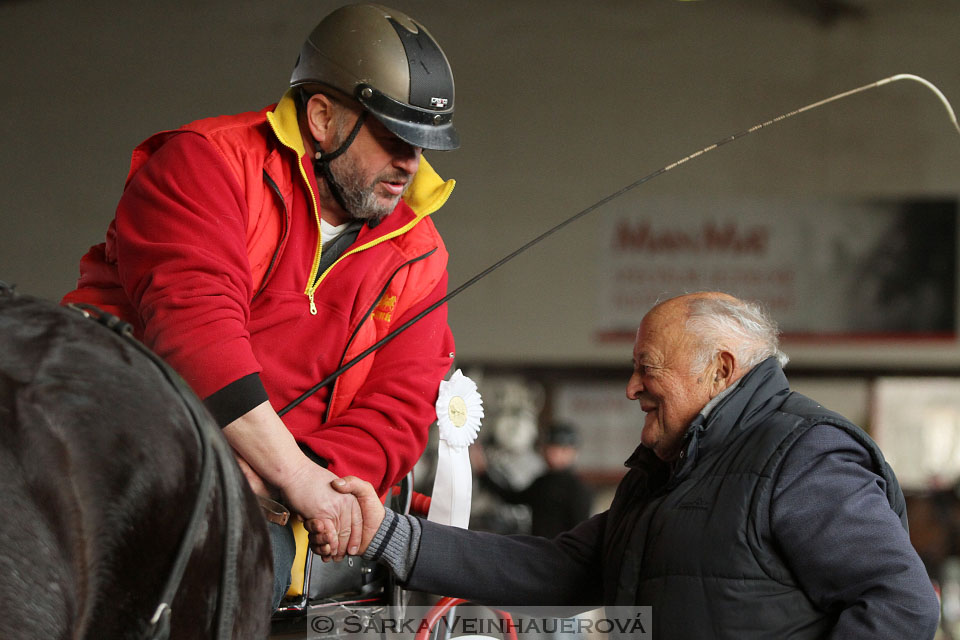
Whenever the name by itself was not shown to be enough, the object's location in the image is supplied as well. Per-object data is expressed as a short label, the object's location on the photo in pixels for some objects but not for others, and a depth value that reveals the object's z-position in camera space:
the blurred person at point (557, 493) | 12.38
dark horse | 4.62
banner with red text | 15.56
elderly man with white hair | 5.23
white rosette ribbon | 5.61
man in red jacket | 5.23
